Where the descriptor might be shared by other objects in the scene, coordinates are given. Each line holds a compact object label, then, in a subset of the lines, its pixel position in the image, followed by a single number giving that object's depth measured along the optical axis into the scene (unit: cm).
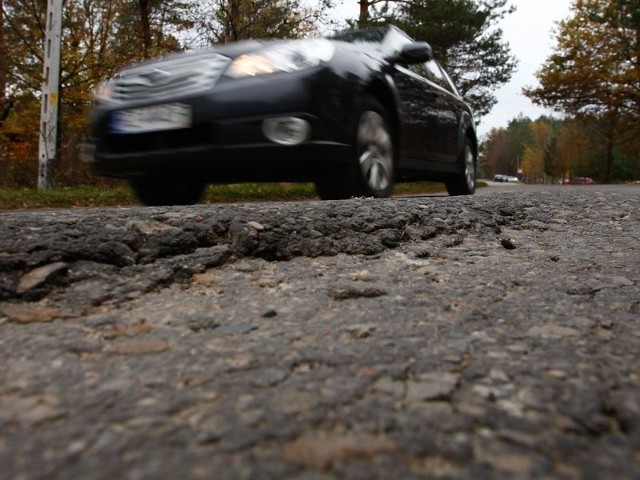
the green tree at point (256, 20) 1280
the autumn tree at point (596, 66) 2489
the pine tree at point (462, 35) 1919
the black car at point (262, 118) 310
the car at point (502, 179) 8576
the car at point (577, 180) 5828
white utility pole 902
